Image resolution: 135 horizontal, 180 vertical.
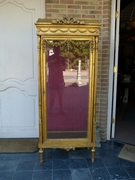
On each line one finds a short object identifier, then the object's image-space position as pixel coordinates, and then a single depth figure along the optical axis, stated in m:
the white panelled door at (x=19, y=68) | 2.68
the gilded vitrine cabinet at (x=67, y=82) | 2.05
